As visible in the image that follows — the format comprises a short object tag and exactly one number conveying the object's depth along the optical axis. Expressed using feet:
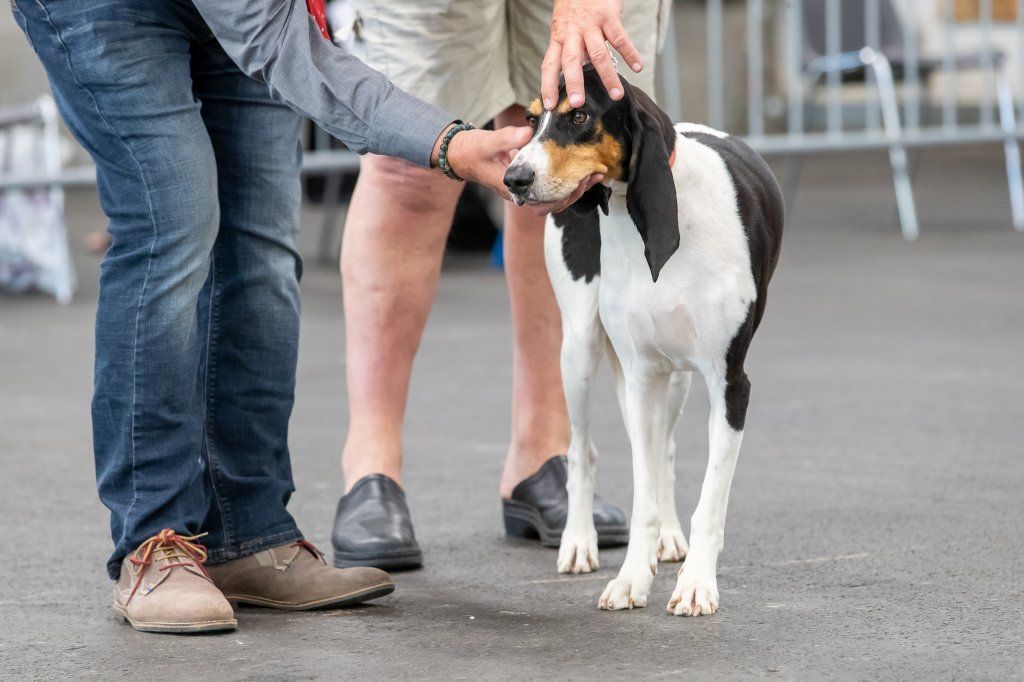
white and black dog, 14.47
